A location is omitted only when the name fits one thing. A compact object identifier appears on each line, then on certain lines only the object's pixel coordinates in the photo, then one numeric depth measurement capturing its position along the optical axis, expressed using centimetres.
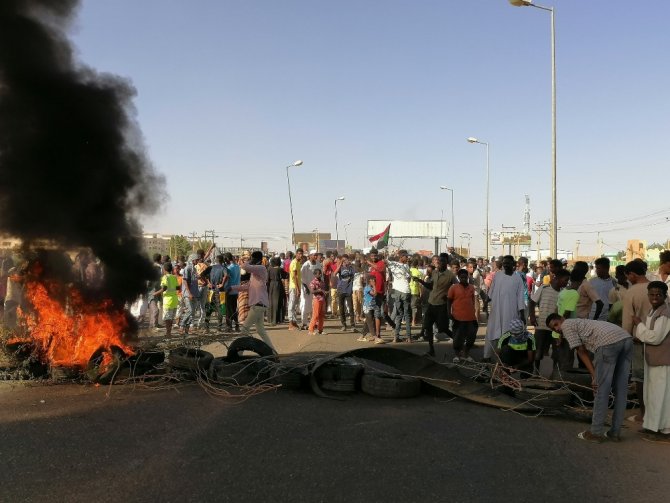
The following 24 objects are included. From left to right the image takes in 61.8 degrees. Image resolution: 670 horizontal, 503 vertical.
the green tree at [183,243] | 7592
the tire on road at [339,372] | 672
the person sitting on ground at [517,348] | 782
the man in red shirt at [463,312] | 909
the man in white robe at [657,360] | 525
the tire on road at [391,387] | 656
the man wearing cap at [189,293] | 1227
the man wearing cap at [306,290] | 1378
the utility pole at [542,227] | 8071
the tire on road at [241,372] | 694
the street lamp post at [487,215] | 3216
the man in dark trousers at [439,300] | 996
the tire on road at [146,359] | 700
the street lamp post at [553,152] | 1606
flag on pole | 2111
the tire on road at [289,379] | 682
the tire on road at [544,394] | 592
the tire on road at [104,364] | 685
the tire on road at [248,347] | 748
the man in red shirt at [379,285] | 1132
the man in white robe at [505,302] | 807
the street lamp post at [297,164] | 3650
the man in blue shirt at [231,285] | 1309
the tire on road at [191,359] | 707
